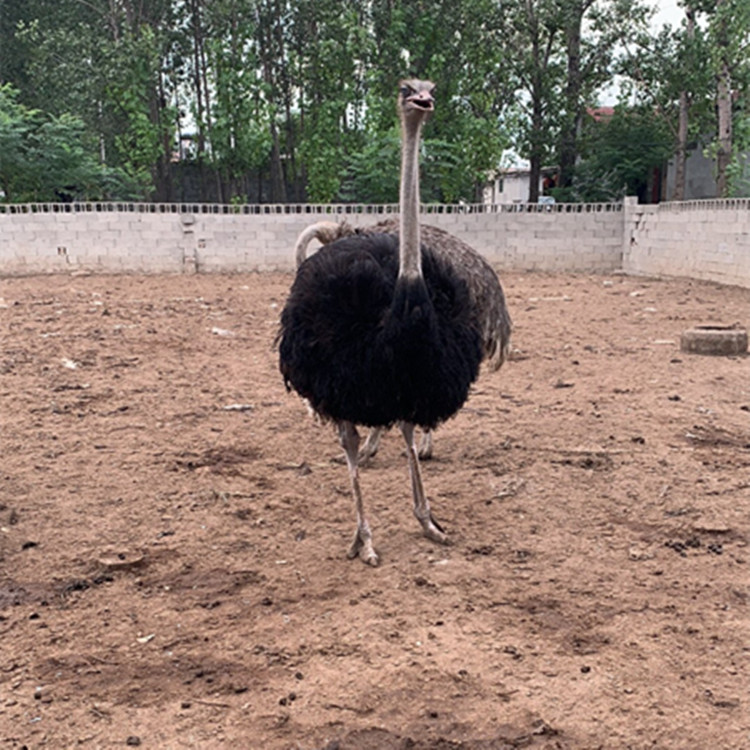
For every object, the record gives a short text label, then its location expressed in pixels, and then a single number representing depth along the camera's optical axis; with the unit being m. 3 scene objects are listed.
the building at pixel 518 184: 27.67
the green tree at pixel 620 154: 19.61
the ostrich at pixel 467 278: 4.37
